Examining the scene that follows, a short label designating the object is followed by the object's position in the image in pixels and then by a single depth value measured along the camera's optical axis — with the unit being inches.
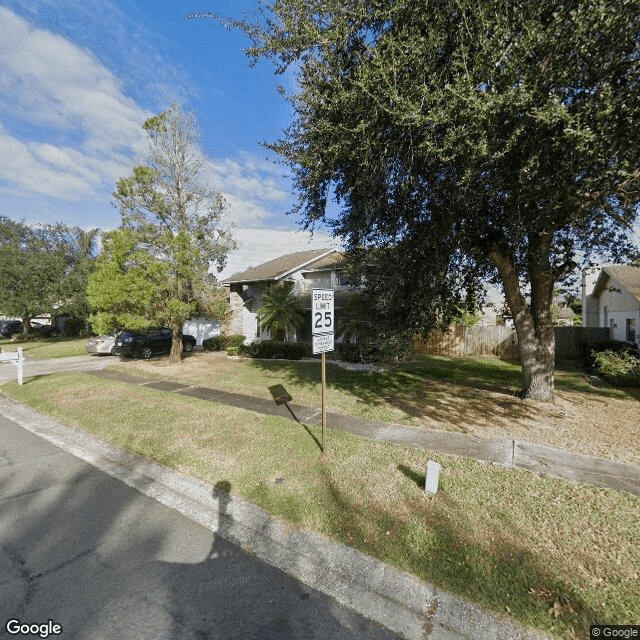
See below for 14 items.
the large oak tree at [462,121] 169.6
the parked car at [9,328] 1208.8
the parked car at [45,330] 1215.9
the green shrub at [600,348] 500.2
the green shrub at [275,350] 653.9
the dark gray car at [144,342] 652.1
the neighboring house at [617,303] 609.0
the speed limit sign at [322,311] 204.7
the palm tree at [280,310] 659.4
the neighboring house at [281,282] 740.6
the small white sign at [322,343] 204.2
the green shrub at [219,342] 794.2
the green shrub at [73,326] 1270.9
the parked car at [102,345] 718.5
